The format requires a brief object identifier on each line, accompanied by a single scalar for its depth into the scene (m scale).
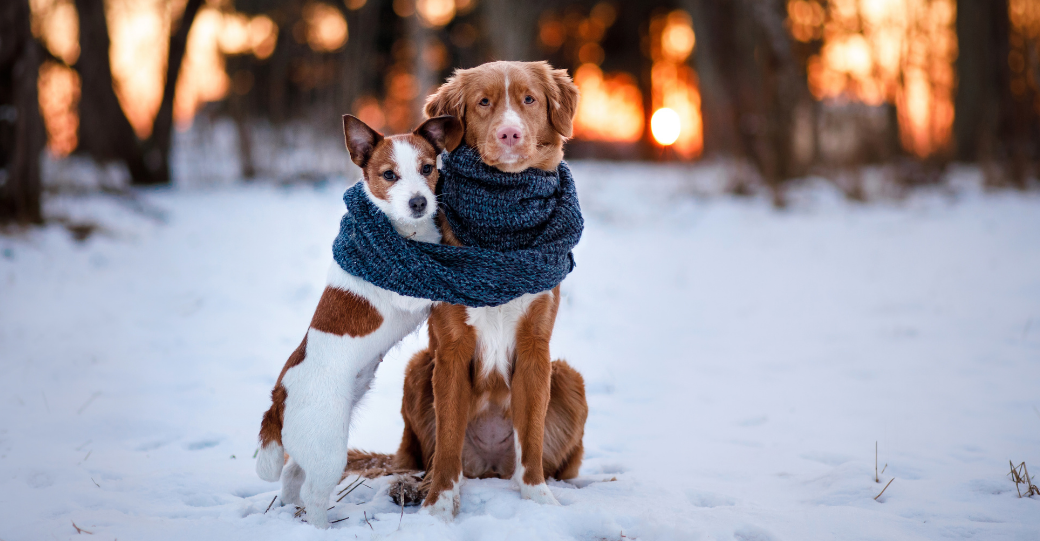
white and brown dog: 2.54
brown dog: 2.84
